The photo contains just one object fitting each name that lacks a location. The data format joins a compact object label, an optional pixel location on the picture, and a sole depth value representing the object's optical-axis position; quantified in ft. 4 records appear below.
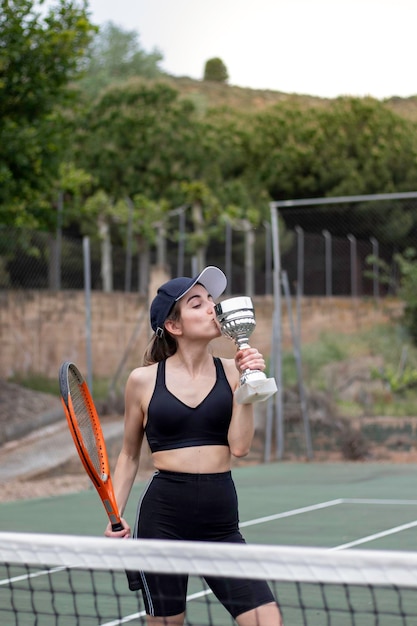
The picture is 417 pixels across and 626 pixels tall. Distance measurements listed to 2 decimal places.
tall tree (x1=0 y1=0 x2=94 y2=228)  51.19
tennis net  10.25
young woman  12.49
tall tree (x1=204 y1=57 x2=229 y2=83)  303.89
